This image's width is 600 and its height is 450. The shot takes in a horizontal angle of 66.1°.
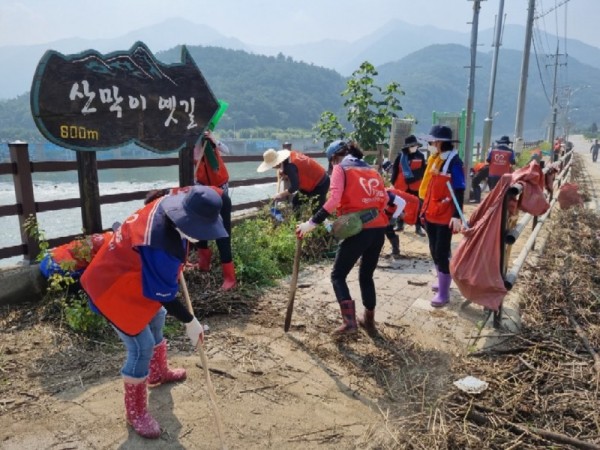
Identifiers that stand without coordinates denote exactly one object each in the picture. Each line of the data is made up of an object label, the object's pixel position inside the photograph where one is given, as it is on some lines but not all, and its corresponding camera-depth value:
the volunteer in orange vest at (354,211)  3.72
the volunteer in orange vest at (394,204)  4.14
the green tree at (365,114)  10.08
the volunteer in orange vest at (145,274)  2.33
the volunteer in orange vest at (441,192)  4.50
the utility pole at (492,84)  18.11
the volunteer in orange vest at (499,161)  10.79
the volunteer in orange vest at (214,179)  4.87
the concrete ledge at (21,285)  4.13
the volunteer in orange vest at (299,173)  5.86
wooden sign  4.04
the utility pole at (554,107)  26.16
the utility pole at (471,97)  12.03
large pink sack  3.56
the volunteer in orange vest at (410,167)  6.96
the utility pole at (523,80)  17.16
